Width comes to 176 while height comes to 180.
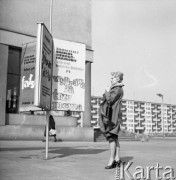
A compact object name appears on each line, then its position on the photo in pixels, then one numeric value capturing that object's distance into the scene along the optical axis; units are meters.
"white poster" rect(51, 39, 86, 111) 6.82
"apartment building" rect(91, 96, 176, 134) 190.12
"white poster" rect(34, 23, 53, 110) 5.86
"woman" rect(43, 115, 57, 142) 15.67
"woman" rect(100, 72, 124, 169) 5.41
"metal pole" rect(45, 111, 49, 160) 6.43
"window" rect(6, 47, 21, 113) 19.38
